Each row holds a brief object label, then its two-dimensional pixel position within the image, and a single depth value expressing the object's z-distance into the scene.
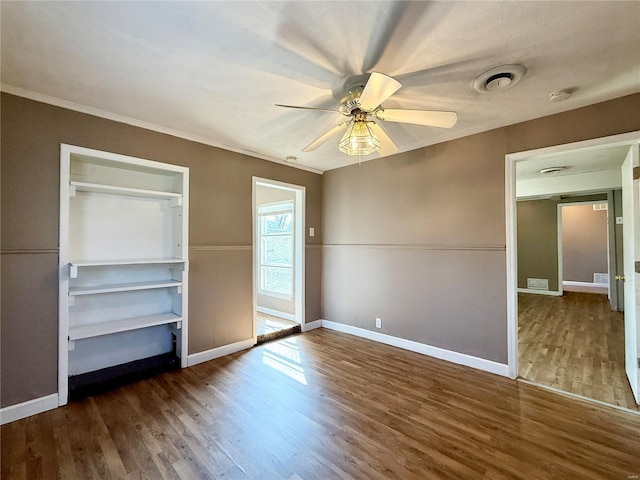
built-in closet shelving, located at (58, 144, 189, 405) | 2.46
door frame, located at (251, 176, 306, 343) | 4.33
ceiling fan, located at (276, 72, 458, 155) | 1.67
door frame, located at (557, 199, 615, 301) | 6.87
